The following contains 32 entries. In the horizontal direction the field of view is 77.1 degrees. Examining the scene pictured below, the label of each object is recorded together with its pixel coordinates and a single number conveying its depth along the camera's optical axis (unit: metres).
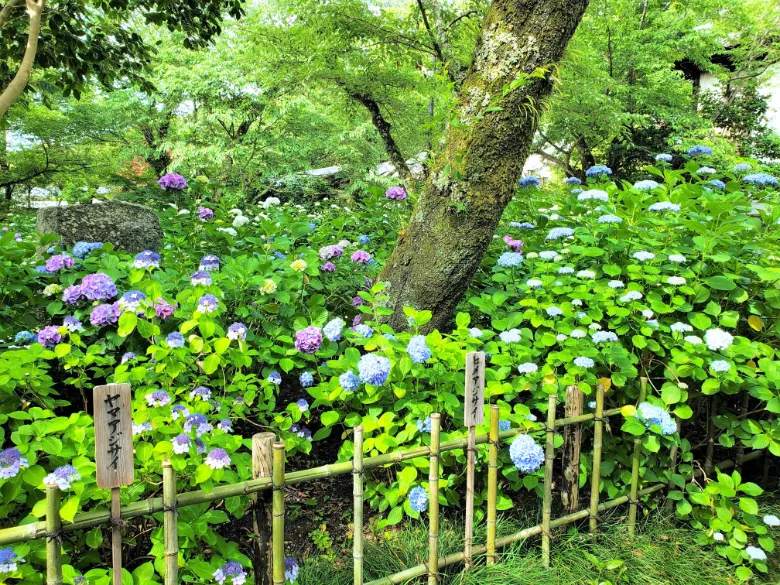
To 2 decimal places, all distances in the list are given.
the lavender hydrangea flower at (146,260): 1.90
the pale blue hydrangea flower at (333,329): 1.92
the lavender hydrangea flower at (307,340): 1.89
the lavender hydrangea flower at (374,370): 1.64
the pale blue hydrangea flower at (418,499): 1.66
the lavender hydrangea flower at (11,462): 1.10
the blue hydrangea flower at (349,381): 1.69
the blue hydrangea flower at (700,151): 2.95
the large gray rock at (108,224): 2.96
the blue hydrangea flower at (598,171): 3.29
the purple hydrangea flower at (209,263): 2.16
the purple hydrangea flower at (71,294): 1.89
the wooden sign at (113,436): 1.05
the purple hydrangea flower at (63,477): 1.07
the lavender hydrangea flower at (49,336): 1.68
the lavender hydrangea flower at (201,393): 1.52
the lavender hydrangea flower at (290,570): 1.41
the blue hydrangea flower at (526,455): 1.63
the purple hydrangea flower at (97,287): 1.83
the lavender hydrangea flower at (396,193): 3.44
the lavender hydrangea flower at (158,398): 1.36
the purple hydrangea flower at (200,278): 1.85
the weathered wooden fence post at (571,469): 1.92
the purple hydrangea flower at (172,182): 3.31
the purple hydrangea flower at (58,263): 2.10
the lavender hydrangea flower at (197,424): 1.31
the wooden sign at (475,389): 1.58
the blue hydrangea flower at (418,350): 1.68
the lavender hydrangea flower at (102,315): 1.74
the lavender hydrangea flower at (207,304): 1.66
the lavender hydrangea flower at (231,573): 1.27
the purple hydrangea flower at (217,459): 1.24
